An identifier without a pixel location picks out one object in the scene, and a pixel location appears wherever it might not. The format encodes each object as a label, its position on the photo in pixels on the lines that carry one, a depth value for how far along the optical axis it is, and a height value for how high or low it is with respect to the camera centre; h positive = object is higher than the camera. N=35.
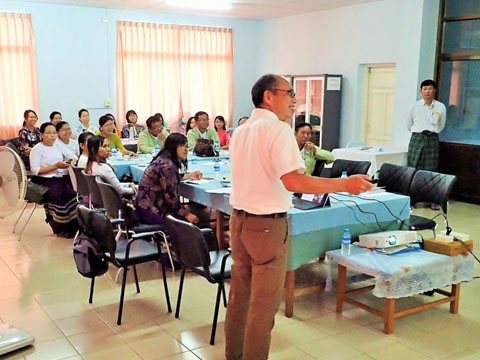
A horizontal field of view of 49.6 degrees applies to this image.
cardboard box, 3.30 -0.96
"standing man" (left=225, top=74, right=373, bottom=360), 2.28 -0.46
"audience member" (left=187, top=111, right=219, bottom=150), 6.48 -0.51
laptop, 3.34 -0.70
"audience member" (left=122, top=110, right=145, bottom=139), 8.45 -0.60
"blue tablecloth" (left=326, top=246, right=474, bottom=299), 3.02 -1.03
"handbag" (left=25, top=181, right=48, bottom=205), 4.98 -1.00
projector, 3.31 -0.92
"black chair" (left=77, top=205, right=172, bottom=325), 3.19 -0.98
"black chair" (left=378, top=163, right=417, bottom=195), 4.67 -0.76
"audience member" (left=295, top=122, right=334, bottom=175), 4.63 -0.52
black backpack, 3.28 -1.06
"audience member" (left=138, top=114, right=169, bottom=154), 6.30 -0.56
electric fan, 2.77 -0.54
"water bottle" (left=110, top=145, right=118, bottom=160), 5.89 -0.73
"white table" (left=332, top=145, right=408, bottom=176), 6.32 -0.75
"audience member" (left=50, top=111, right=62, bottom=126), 7.43 -0.41
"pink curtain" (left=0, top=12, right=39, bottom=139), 7.94 +0.26
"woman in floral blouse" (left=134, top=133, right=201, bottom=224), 4.04 -0.74
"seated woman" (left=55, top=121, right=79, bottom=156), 5.46 -0.47
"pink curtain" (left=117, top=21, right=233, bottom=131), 8.92 +0.36
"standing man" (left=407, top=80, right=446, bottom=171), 6.61 -0.40
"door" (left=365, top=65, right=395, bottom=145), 7.93 -0.16
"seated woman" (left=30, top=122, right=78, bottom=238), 5.18 -0.92
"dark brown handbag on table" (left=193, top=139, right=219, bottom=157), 6.00 -0.66
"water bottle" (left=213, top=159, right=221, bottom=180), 4.65 -0.74
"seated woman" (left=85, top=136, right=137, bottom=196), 4.56 -0.66
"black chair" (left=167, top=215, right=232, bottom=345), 2.86 -0.92
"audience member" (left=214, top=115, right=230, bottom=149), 8.26 -0.65
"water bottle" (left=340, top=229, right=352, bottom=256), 3.32 -0.95
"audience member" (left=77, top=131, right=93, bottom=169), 4.92 -0.60
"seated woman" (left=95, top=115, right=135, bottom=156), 6.08 -0.53
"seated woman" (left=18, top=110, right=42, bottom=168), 6.80 -0.62
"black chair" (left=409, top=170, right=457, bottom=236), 4.10 -0.80
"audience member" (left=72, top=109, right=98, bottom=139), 7.67 -0.50
